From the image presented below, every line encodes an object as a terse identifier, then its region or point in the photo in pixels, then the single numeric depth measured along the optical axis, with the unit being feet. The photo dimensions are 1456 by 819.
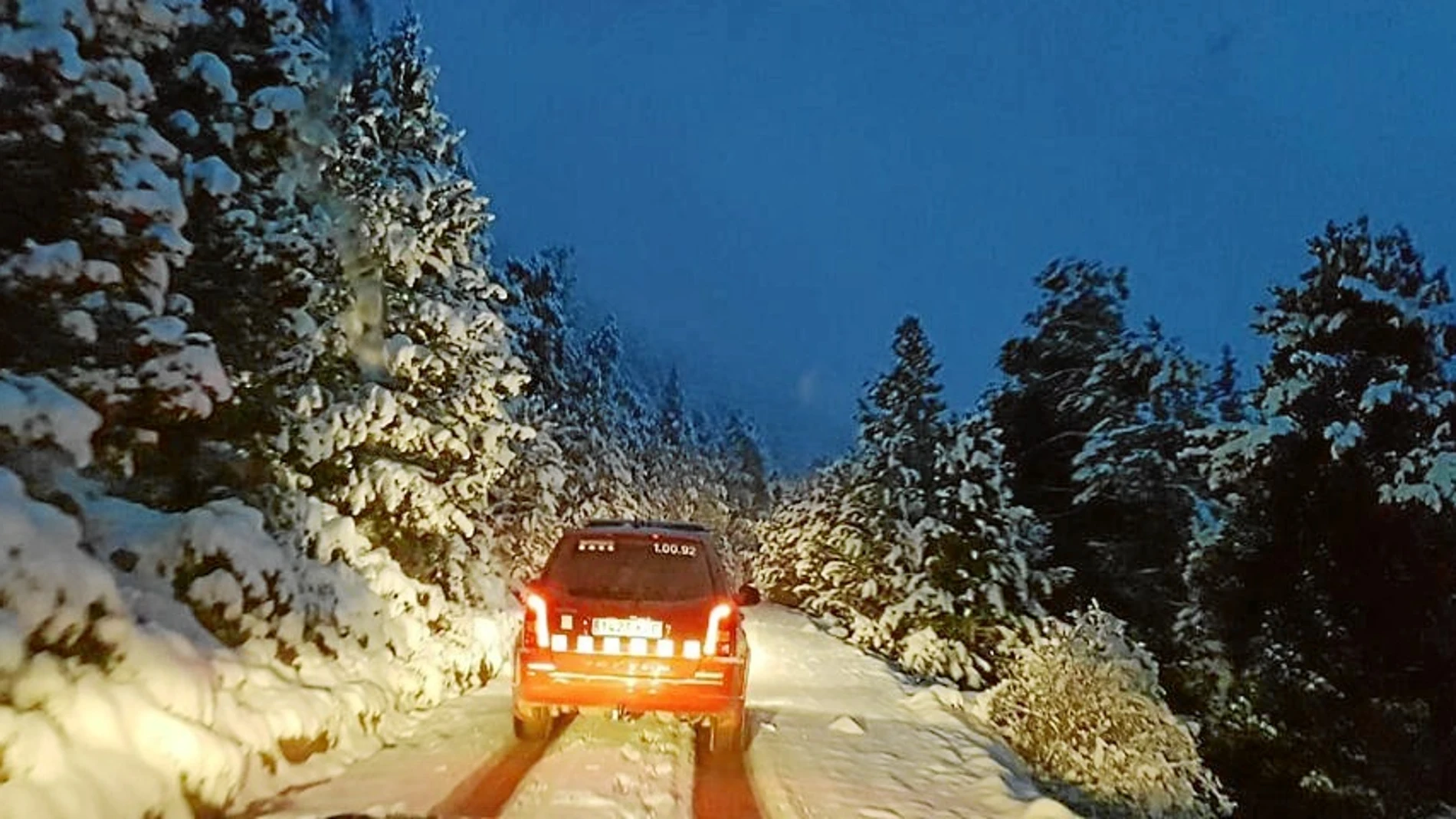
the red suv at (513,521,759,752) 34.42
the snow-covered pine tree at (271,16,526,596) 52.24
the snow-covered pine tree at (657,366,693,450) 279.08
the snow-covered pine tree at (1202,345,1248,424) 128.10
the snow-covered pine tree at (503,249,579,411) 135.03
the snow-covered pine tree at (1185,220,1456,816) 63.62
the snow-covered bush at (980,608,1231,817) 38.45
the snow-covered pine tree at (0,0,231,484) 28.78
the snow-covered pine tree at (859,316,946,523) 97.66
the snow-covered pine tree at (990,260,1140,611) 125.08
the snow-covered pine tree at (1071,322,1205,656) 115.85
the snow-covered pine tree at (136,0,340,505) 39.73
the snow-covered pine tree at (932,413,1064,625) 85.87
